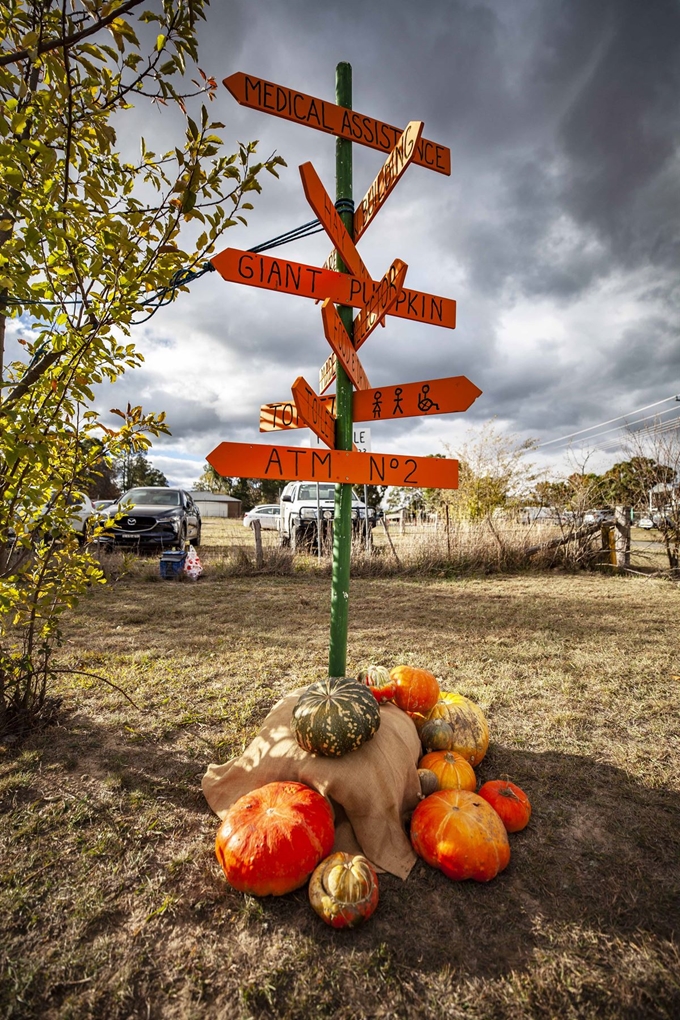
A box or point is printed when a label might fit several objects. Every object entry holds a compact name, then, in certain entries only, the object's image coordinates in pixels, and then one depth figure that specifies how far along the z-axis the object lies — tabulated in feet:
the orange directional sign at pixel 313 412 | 6.15
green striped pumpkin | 6.54
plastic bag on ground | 27.99
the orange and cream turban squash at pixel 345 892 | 5.17
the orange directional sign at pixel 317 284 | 6.84
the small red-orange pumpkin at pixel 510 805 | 6.76
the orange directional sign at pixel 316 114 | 7.12
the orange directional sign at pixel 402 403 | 7.23
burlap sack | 6.44
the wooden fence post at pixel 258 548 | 30.66
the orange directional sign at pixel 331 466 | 6.53
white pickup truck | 34.99
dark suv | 33.91
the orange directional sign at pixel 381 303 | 6.28
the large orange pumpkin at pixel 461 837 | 5.86
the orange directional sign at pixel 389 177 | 6.47
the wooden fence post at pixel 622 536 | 33.68
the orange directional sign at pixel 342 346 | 6.21
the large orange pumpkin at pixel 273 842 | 5.51
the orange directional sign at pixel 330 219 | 6.54
